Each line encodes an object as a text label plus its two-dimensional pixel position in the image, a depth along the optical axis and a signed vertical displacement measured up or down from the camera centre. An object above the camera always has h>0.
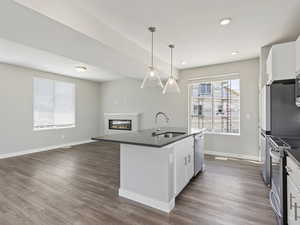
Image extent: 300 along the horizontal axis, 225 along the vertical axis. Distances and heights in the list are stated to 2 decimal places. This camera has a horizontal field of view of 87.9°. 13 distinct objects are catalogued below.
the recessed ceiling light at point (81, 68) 4.74 +1.38
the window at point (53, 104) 5.34 +0.34
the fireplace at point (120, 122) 6.43 -0.40
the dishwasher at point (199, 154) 3.05 -0.84
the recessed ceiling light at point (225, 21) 2.43 +1.47
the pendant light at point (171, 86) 3.31 +0.59
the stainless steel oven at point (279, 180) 1.68 -0.78
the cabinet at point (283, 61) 2.29 +0.79
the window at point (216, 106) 4.70 +0.25
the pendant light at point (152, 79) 2.79 +0.65
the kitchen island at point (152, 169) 2.05 -0.80
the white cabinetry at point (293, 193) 1.33 -0.73
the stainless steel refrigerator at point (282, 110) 2.42 +0.06
